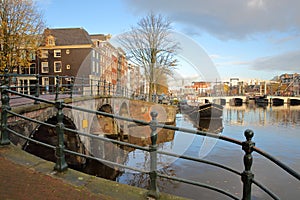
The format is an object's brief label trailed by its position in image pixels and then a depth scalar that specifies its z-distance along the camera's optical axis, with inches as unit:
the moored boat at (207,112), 1285.7
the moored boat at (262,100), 2926.4
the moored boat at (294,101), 2753.0
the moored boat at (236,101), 3229.3
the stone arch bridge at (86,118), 228.0
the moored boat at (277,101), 2933.1
